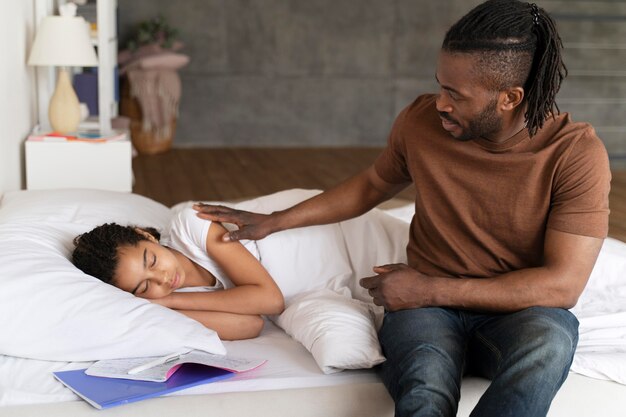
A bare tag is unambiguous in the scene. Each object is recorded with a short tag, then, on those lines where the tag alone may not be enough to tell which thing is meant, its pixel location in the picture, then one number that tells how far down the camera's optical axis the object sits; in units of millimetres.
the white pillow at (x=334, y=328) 2920
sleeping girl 3072
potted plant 6818
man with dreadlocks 2845
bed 2829
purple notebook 2764
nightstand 4321
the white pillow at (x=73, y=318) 2899
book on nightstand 4343
